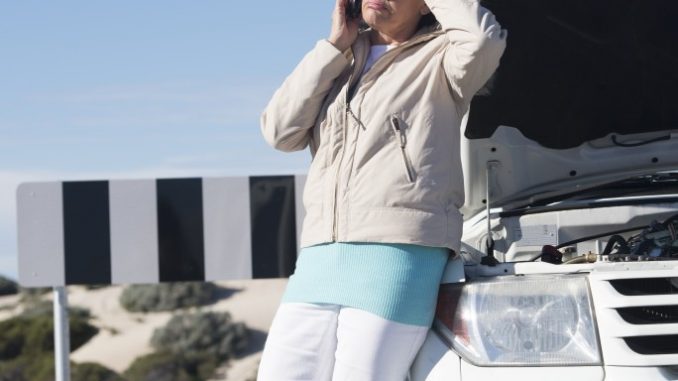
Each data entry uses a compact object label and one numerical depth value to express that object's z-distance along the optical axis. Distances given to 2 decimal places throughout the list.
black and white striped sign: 5.93
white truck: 4.56
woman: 3.30
